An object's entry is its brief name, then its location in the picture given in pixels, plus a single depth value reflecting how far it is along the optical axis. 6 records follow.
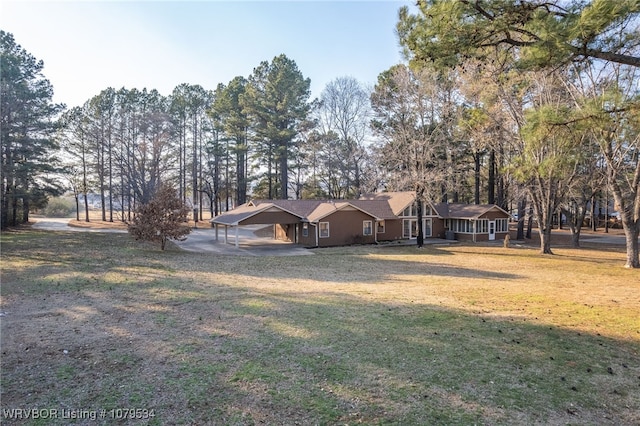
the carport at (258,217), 23.59
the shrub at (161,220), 19.52
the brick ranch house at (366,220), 25.34
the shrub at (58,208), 52.71
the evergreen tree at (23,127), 23.20
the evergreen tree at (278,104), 36.28
